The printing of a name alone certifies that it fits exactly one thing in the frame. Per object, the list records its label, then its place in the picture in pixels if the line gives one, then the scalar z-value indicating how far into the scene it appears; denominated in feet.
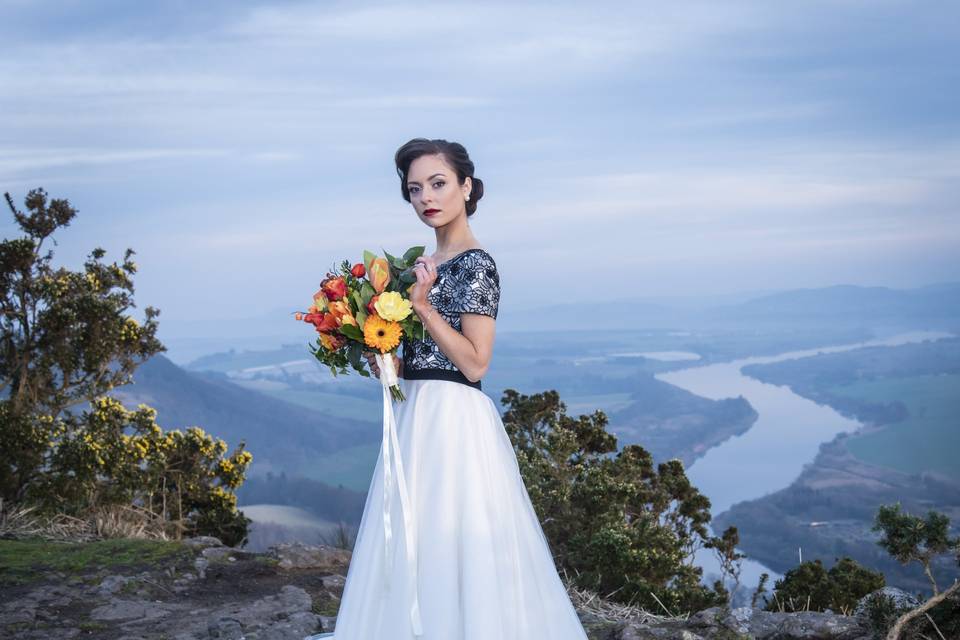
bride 13.64
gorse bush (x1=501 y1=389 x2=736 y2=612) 23.52
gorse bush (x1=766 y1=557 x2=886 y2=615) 22.99
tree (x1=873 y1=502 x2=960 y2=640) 16.34
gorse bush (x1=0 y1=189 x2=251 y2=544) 30.96
